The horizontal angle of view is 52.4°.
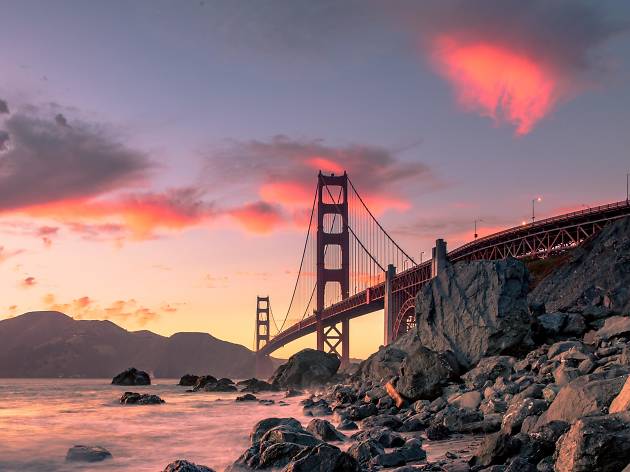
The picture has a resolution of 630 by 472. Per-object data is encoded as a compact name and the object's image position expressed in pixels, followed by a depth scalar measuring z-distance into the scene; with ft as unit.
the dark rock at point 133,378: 269.23
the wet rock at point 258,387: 188.44
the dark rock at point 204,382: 210.55
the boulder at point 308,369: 183.73
